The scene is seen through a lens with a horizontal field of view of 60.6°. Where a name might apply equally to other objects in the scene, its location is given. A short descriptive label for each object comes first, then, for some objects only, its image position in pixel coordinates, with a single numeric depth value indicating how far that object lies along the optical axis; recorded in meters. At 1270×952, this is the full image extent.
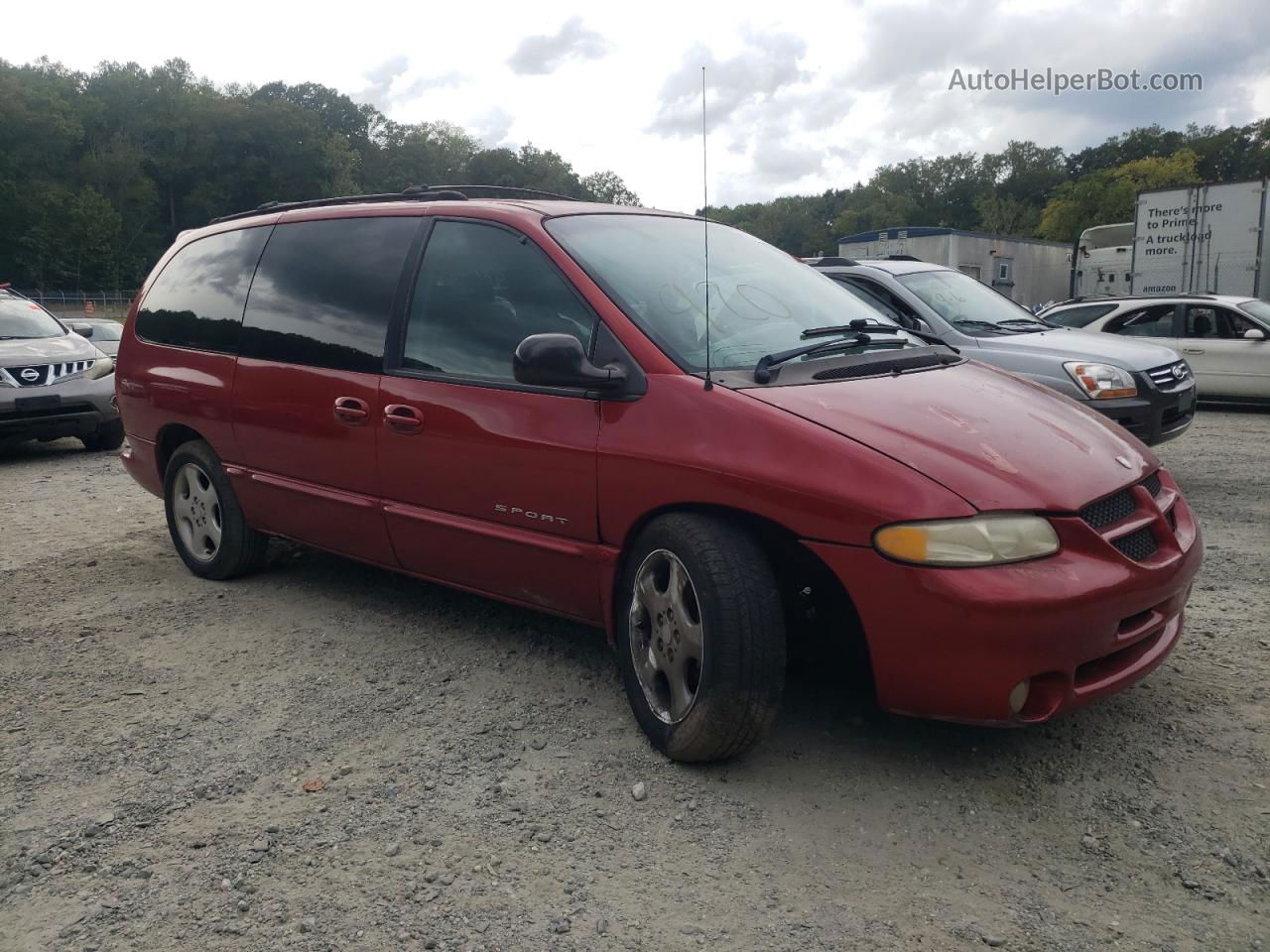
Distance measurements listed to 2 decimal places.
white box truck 16.59
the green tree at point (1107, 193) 73.56
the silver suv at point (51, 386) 9.53
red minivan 2.82
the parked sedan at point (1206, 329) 11.91
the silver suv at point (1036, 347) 6.70
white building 19.55
